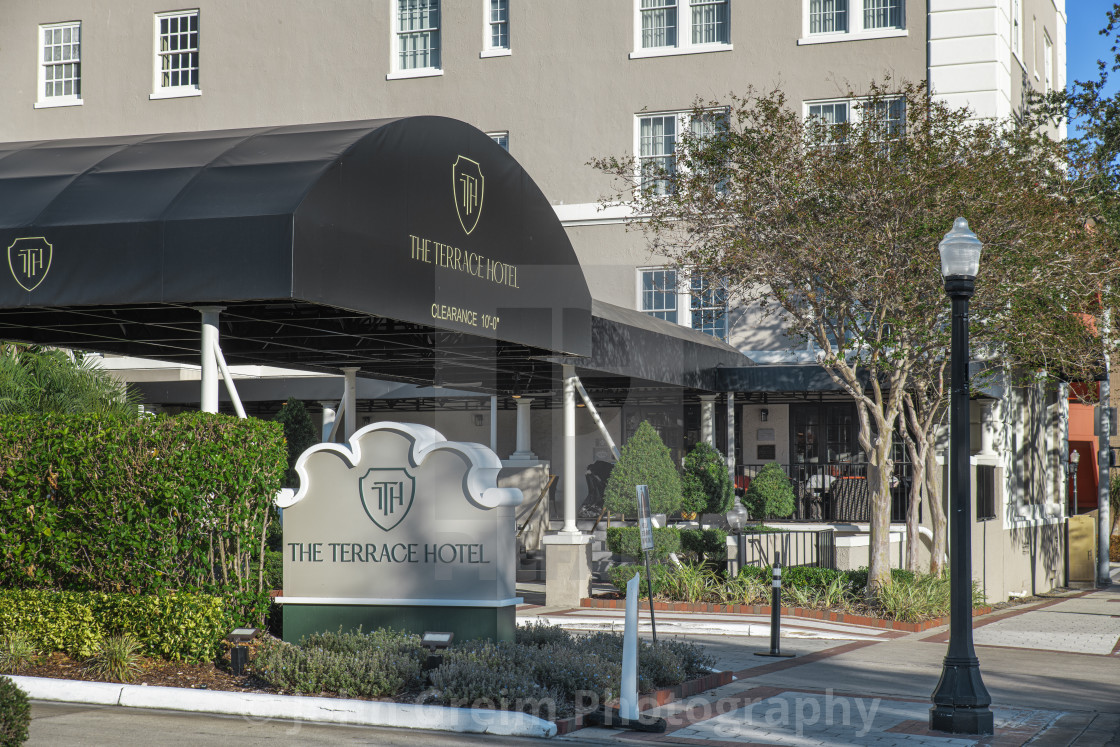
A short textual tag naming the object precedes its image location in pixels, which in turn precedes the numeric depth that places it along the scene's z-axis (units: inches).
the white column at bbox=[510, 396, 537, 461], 892.0
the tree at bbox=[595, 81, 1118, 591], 608.7
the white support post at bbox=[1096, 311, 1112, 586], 1027.9
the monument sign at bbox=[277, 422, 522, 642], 430.3
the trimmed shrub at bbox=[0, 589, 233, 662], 409.7
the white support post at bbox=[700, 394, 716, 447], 891.4
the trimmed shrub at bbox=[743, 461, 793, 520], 776.3
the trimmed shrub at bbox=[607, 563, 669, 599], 667.4
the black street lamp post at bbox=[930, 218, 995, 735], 359.9
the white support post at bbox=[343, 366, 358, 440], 654.5
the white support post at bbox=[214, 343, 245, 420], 449.1
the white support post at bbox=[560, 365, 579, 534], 684.7
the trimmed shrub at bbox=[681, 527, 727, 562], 746.2
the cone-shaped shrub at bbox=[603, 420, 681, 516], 711.1
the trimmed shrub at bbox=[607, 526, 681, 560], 692.7
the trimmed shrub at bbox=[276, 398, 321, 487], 724.7
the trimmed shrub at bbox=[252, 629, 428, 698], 377.7
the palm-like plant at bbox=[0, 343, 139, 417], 634.2
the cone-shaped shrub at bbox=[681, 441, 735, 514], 755.4
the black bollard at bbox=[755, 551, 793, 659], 512.4
